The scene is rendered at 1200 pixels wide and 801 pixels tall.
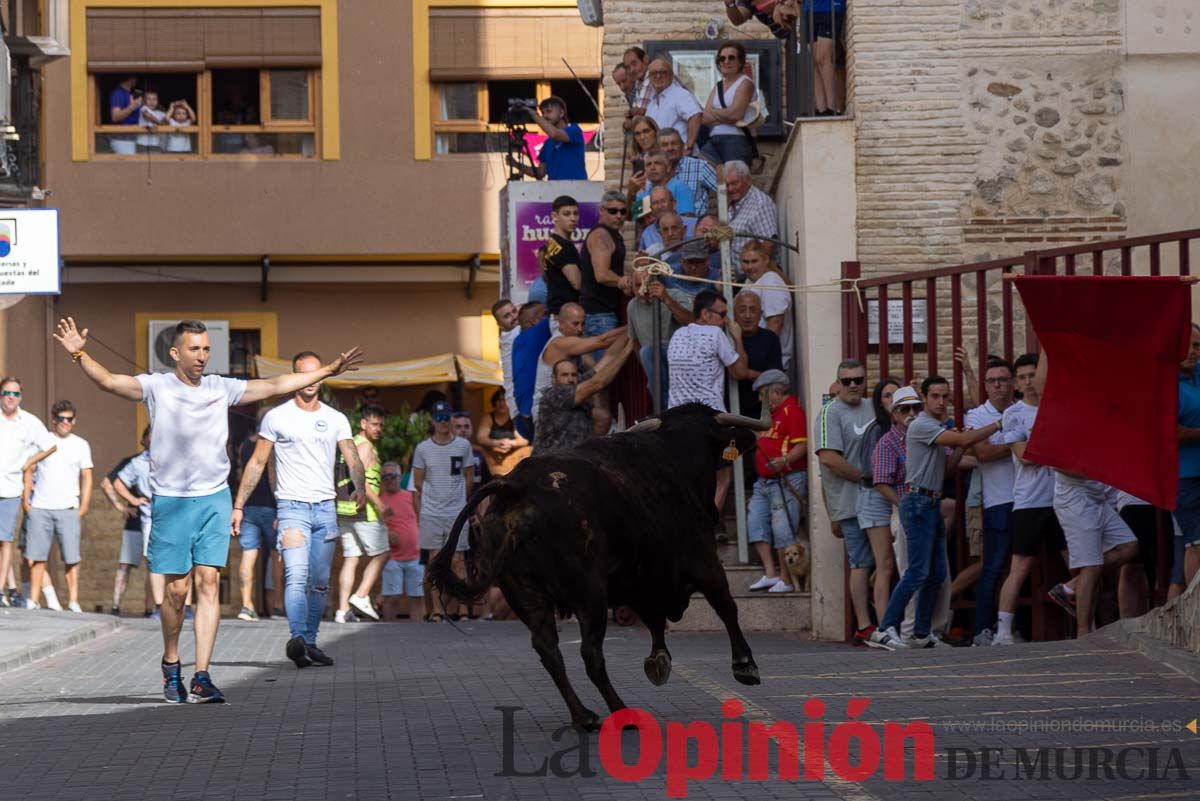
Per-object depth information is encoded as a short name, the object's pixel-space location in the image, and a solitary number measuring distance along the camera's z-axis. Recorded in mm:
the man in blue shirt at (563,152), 22016
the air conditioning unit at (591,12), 24470
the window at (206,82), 31750
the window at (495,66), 32062
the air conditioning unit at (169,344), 31969
